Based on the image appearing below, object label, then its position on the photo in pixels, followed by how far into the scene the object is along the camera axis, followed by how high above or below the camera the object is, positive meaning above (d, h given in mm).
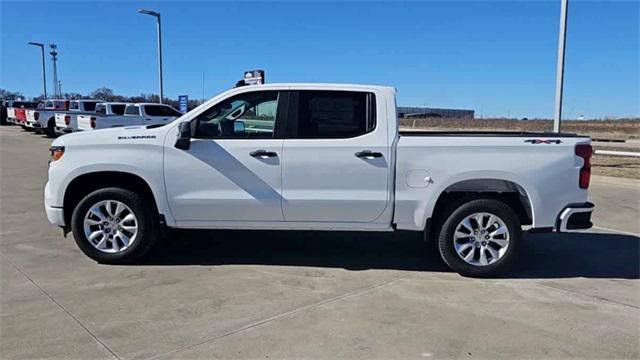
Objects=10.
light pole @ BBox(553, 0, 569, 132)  13172 +1391
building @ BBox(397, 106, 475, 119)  121800 +1725
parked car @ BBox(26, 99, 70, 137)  26812 -250
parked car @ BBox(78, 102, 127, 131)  20984 -12
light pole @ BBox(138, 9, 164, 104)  26366 +3651
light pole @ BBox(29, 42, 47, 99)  46719 +3540
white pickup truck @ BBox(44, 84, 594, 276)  5266 -595
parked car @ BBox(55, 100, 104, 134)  22922 -33
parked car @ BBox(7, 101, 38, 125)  34544 +699
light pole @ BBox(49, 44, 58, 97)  58312 +6714
